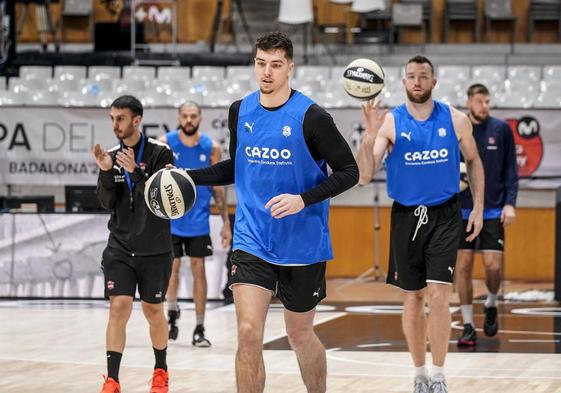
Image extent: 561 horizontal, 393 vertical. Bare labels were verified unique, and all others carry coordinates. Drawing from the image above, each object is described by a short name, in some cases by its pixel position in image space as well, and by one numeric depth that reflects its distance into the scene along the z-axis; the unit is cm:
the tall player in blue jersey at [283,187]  1245
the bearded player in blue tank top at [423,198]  1574
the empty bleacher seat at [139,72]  4132
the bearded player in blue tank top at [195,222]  2250
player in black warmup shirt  1607
